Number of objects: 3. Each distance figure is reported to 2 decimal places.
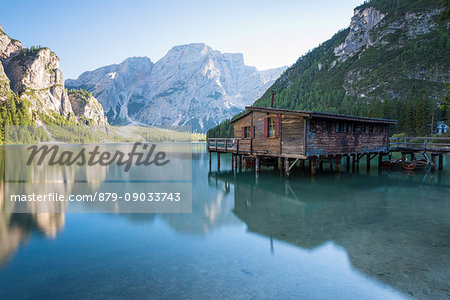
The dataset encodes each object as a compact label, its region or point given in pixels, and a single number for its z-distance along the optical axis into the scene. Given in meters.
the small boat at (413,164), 29.35
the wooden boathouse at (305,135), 21.92
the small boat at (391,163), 31.84
